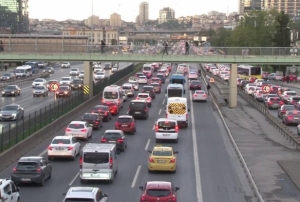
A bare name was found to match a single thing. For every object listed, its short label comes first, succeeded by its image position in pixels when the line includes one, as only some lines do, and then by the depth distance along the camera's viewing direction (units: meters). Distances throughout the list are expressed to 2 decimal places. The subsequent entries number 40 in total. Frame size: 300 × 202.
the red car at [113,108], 55.83
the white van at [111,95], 59.00
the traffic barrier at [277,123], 42.09
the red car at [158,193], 22.47
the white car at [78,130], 40.22
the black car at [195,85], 83.56
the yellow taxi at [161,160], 30.72
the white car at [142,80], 93.50
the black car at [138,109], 53.16
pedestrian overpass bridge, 63.69
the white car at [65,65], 142.45
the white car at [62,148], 33.47
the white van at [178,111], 48.34
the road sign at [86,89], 64.56
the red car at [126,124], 44.34
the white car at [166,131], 40.88
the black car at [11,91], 71.44
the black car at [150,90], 70.60
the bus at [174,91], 62.53
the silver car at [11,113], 48.75
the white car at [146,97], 63.17
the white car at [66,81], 78.22
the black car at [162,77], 97.69
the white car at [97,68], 115.94
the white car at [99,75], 95.65
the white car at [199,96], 69.12
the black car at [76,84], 80.44
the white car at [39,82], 79.36
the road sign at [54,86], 59.28
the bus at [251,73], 106.50
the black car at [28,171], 26.83
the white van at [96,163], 27.55
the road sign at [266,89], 70.84
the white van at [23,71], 103.76
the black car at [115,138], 36.59
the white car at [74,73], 108.85
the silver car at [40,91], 71.62
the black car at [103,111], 51.09
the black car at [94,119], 45.94
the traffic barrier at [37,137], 32.25
